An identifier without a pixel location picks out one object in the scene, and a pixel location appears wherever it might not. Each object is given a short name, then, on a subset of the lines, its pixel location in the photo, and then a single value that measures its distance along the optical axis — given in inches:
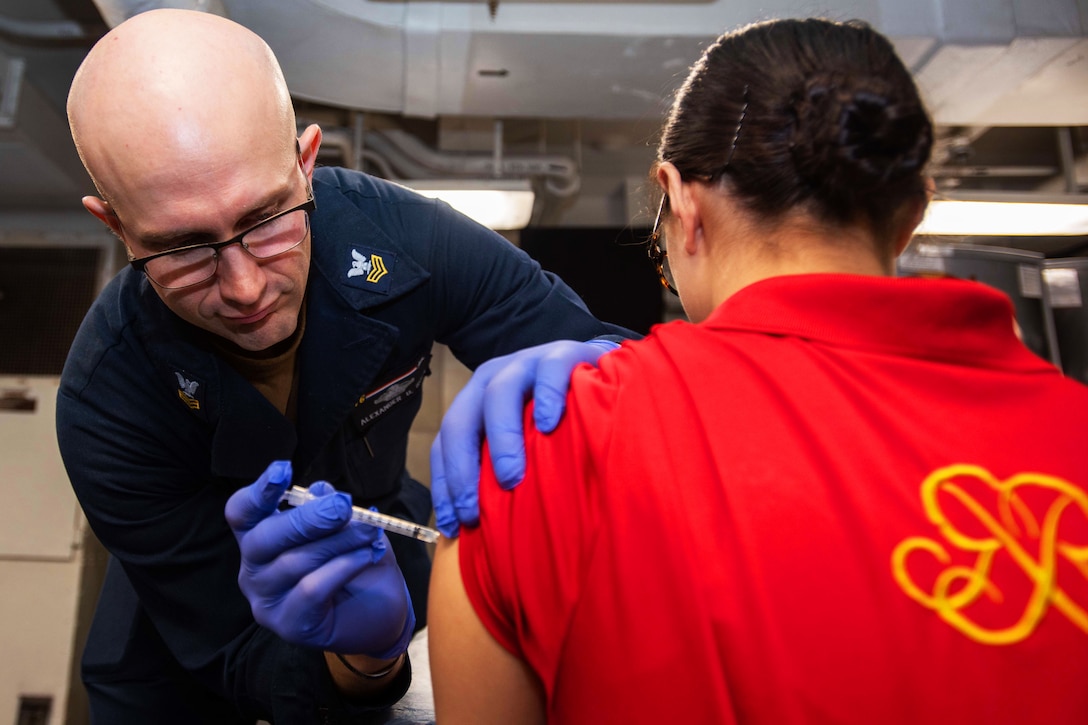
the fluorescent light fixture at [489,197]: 123.6
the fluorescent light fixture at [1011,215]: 126.6
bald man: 36.9
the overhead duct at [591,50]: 94.7
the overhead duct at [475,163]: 138.6
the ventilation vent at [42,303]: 130.2
